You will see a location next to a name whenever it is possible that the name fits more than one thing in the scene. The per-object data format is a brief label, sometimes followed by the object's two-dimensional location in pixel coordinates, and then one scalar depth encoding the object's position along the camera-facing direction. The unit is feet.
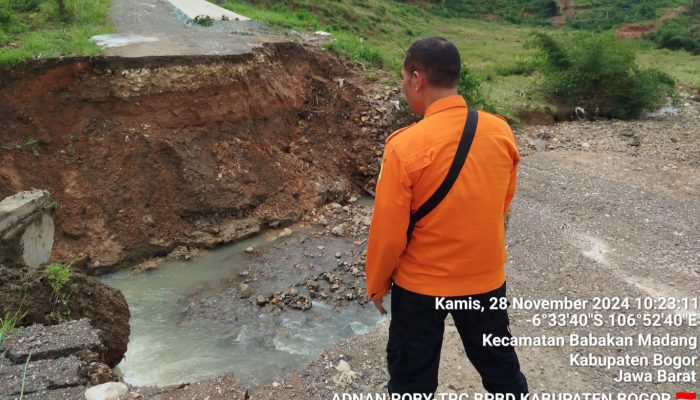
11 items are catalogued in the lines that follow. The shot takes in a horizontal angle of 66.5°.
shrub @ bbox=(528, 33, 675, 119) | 41.06
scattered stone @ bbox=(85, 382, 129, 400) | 11.21
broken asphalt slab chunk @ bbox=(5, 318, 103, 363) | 12.13
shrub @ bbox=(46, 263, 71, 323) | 14.74
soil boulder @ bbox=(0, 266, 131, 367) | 14.33
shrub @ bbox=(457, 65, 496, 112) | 34.42
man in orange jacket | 7.63
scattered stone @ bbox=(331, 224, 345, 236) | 25.36
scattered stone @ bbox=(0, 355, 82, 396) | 11.12
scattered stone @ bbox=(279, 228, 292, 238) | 25.83
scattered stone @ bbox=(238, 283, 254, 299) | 20.62
